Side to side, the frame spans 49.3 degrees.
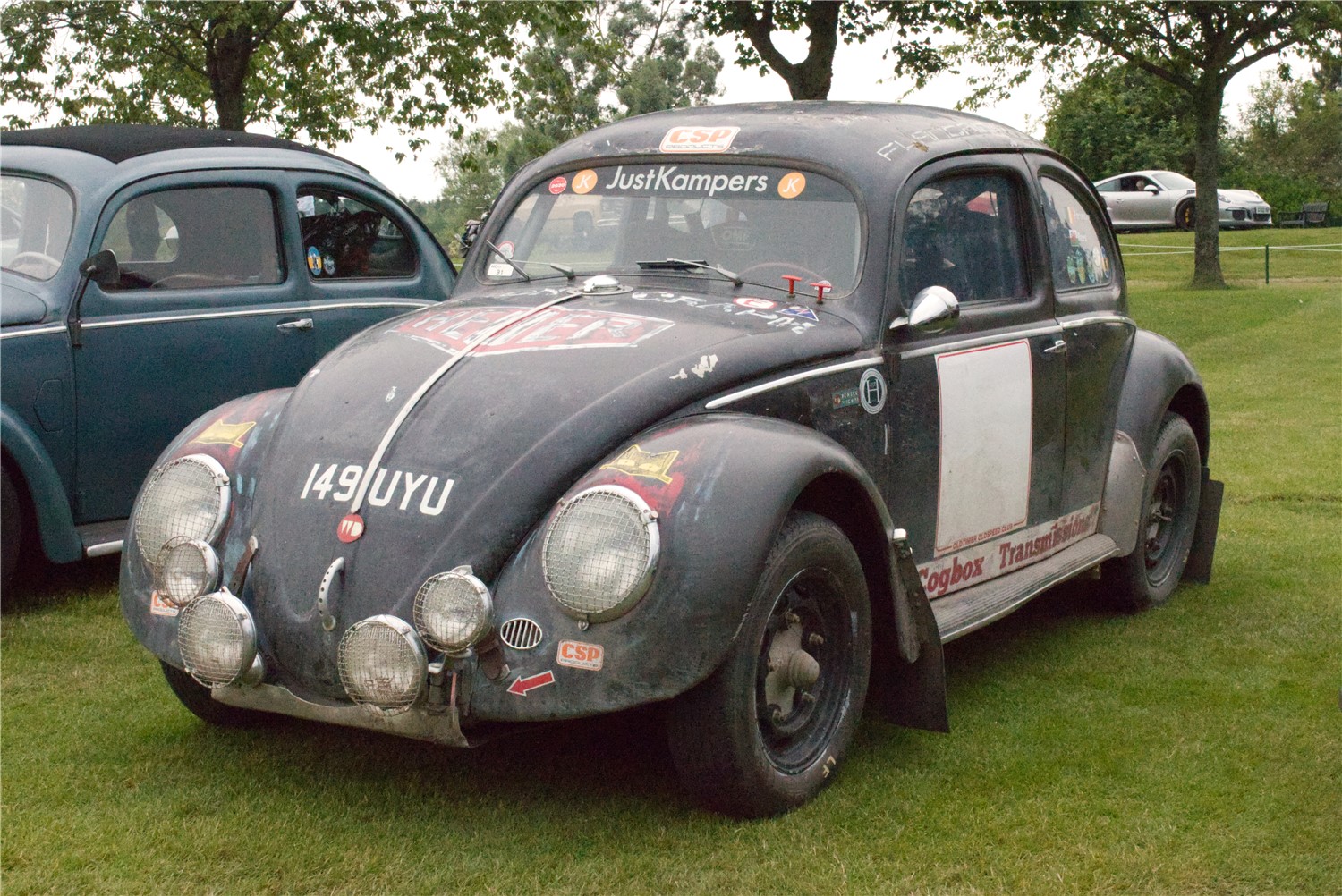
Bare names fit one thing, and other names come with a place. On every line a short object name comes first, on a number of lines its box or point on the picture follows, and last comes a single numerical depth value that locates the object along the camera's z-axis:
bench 36.41
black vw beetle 3.46
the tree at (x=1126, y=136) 43.66
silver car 32.09
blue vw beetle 5.95
